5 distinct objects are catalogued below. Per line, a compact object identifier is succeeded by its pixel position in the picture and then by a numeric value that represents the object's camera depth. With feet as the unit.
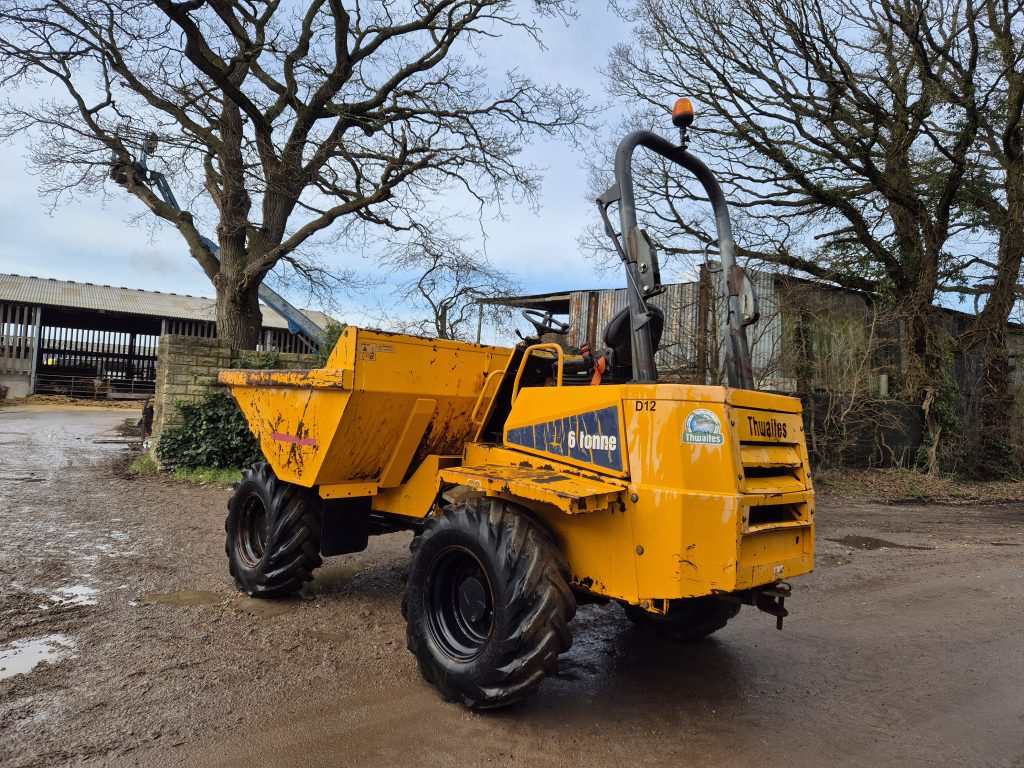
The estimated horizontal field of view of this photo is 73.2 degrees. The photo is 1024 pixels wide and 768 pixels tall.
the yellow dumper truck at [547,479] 10.44
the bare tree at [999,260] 48.32
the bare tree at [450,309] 56.03
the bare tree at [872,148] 47.06
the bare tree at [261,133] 40.93
